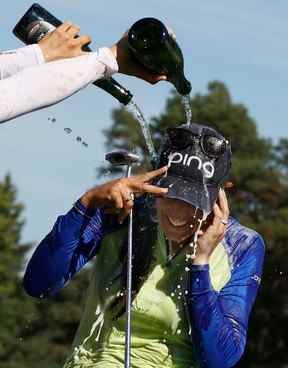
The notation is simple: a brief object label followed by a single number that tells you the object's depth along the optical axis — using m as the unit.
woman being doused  7.56
